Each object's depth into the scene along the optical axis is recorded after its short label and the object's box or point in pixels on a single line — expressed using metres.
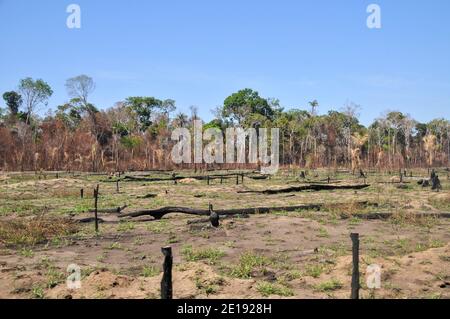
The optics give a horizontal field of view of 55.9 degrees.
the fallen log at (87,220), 14.26
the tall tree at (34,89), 63.91
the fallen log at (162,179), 34.91
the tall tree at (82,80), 63.81
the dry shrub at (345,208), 15.55
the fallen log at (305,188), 23.98
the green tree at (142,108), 77.75
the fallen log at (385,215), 14.75
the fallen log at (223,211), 14.73
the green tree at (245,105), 80.75
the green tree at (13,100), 66.50
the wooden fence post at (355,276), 6.04
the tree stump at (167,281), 5.66
